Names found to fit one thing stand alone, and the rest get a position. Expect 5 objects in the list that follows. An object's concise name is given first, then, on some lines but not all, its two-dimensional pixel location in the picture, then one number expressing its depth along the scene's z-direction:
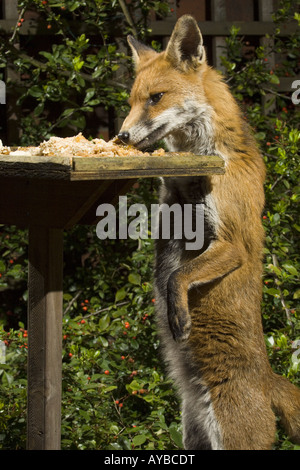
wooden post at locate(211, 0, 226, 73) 5.90
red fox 3.18
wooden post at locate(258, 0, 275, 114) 5.93
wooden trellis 5.75
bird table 2.66
